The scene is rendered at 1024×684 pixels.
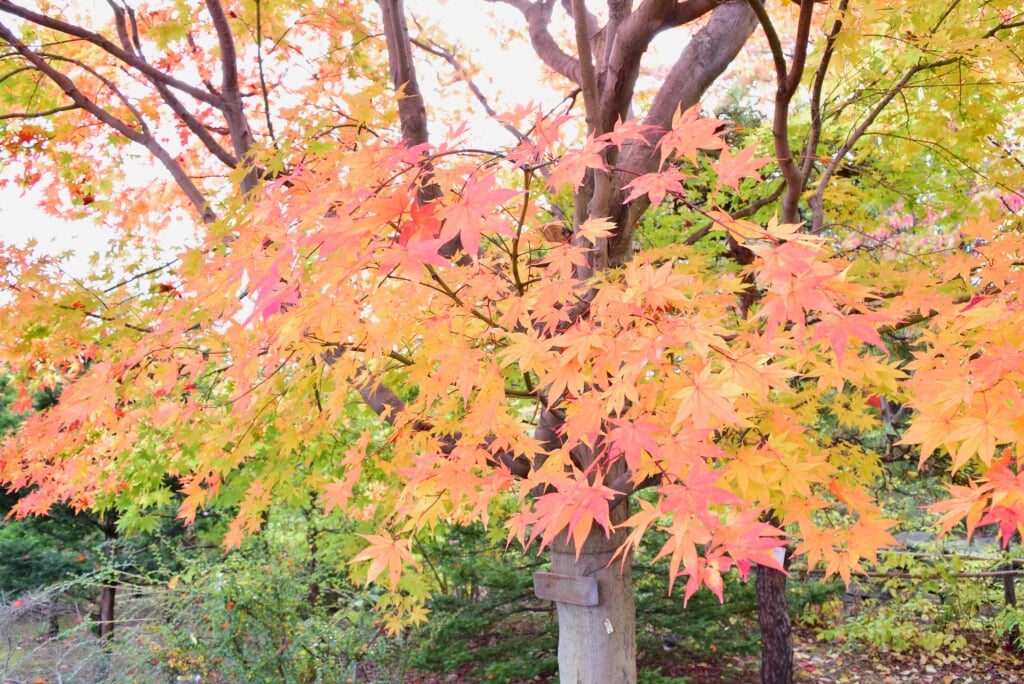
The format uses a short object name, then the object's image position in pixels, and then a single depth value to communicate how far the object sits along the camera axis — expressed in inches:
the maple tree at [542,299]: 60.9
